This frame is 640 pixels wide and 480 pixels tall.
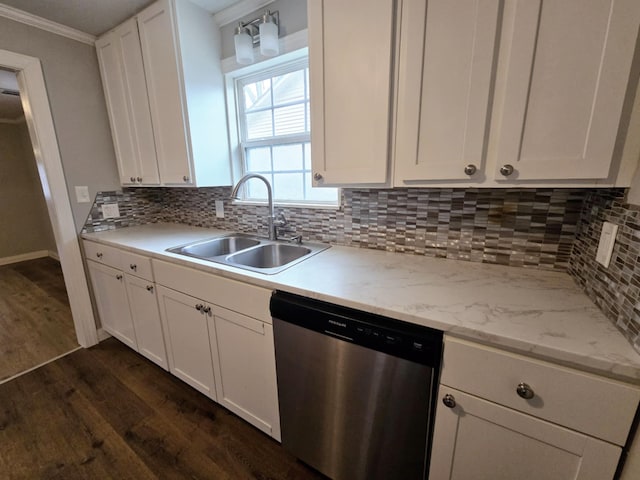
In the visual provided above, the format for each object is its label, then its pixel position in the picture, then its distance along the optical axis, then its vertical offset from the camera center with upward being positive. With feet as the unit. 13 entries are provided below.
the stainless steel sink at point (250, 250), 5.10 -1.35
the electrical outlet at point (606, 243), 2.60 -0.62
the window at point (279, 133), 5.66 +1.12
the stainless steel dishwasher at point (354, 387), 2.83 -2.44
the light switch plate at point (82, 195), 6.77 -0.26
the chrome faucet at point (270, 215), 5.24 -0.66
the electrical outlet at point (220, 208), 6.98 -0.64
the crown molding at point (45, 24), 5.50 +3.50
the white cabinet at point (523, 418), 2.12 -2.06
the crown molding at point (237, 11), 5.22 +3.43
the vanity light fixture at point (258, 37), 4.87 +2.72
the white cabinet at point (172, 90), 5.41 +2.05
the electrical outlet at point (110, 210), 7.33 -0.71
